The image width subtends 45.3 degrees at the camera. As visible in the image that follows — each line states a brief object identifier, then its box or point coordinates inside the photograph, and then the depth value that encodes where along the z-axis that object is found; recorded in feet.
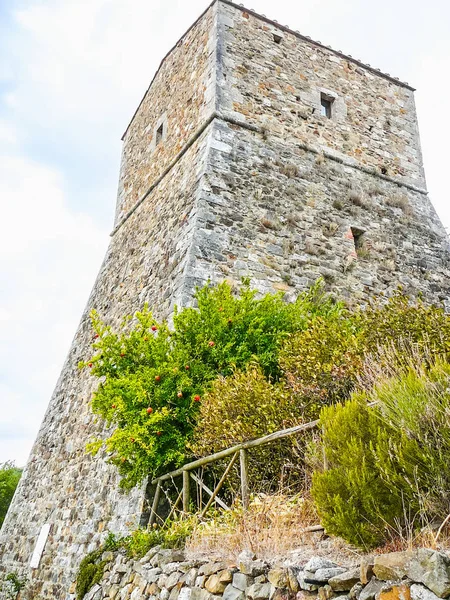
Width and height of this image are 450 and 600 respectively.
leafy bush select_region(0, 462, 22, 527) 67.72
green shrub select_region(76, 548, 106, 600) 18.95
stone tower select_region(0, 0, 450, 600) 27.81
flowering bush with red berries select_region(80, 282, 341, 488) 19.04
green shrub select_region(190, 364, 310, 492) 16.47
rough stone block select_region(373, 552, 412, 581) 8.36
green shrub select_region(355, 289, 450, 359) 16.76
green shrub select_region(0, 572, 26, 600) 29.25
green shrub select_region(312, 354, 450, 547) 10.11
